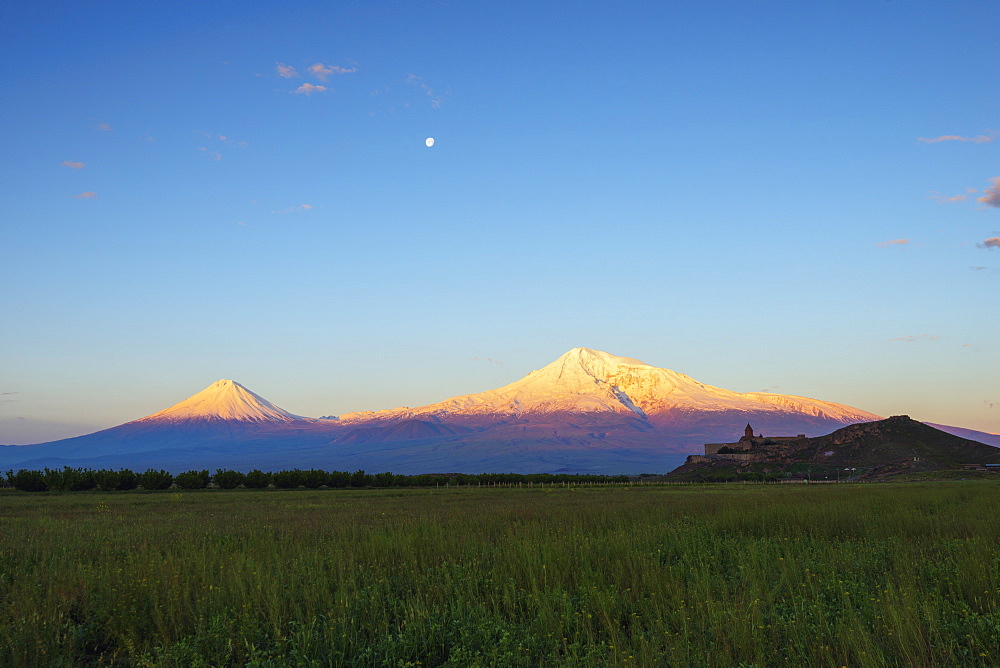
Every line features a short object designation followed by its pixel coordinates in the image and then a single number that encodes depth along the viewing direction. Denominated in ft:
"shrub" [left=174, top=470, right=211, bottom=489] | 195.42
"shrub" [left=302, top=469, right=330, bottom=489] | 219.82
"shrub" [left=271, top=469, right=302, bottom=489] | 216.33
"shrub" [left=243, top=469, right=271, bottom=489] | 211.20
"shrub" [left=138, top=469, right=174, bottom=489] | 189.26
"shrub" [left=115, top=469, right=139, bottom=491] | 185.98
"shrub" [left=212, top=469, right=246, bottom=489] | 206.69
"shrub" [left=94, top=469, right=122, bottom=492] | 181.78
